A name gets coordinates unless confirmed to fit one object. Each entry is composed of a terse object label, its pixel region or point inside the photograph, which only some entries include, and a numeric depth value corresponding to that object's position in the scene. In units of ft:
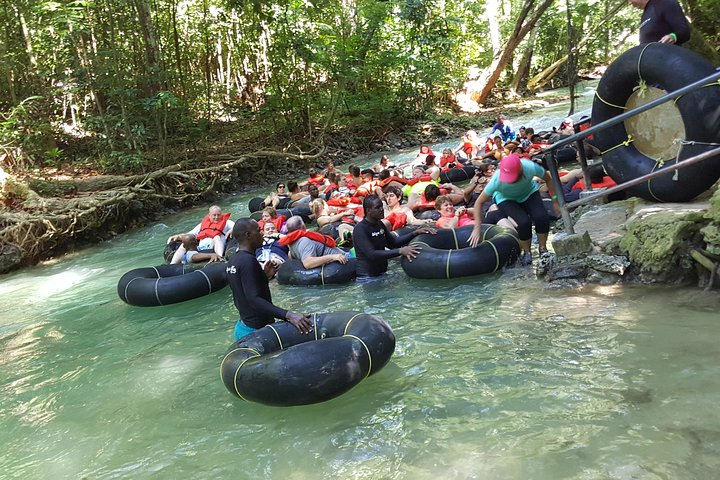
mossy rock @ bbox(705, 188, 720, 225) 14.34
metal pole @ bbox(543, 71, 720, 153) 13.39
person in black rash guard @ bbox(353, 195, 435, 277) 21.84
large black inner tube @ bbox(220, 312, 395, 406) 12.50
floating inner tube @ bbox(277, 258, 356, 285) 24.06
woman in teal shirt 19.98
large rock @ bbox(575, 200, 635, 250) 17.68
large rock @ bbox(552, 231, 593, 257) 17.43
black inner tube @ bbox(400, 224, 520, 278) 20.56
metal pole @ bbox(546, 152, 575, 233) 17.52
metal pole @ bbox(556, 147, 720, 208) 14.49
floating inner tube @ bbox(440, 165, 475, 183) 41.04
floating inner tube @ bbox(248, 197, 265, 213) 41.11
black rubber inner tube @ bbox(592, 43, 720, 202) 16.22
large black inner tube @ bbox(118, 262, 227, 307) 24.49
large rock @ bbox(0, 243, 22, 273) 35.47
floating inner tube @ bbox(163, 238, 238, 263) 31.62
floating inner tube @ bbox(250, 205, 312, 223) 35.19
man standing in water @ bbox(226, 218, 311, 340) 14.14
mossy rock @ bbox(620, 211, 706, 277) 15.17
